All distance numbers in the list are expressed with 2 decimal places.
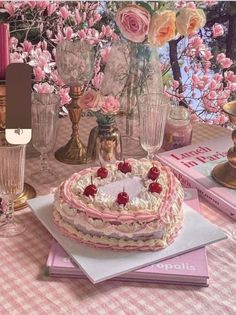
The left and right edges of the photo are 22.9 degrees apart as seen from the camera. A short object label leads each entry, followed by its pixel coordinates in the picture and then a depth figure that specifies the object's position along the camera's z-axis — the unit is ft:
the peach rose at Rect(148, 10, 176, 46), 4.54
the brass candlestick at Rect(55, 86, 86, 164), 5.17
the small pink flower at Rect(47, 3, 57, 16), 7.33
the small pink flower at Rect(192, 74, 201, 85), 8.25
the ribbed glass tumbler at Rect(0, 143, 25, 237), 3.90
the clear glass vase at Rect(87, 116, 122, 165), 4.85
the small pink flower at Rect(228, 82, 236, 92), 8.32
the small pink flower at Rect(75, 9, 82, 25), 7.54
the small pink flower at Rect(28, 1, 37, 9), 7.09
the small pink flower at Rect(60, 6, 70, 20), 6.97
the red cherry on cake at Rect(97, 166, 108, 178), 4.16
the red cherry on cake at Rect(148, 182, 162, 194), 3.96
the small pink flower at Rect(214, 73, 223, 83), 8.22
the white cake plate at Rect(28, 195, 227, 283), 3.52
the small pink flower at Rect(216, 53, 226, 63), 7.93
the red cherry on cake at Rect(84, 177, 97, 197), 3.87
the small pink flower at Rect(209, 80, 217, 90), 8.15
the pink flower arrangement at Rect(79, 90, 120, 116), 4.61
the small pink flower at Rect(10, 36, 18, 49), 6.79
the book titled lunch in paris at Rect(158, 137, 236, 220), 4.52
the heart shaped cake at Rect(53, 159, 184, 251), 3.69
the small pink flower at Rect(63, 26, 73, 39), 6.39
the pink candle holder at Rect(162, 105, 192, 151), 5.32
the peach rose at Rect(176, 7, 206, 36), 4.60
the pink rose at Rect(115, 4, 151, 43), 4.64
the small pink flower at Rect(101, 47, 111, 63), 5.42
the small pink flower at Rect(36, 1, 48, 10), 7.25
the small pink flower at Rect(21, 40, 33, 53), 6.74
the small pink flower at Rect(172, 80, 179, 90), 7.97
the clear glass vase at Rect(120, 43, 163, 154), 5.03
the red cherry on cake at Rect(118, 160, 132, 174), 4.25
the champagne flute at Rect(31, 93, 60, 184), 4.75
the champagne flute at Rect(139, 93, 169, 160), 4.63
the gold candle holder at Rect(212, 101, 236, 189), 4.65
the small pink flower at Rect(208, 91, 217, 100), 8.13
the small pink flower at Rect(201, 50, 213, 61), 8.14
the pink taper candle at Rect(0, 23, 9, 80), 4.20
